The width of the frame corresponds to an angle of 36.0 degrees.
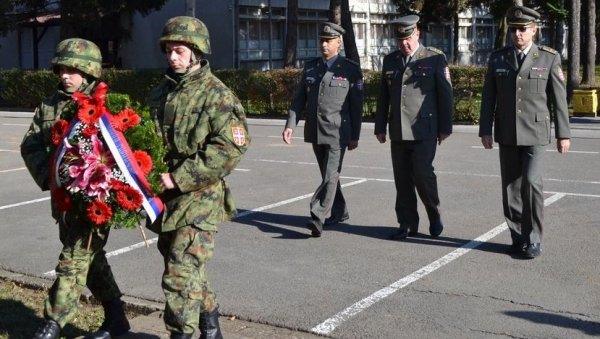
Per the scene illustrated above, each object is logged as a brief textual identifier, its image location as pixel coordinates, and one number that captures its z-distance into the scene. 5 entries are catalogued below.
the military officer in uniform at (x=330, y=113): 8.52
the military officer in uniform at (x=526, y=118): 7.43
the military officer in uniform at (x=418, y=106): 8.12
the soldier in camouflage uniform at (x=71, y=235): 4.91
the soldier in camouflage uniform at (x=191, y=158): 4.69
